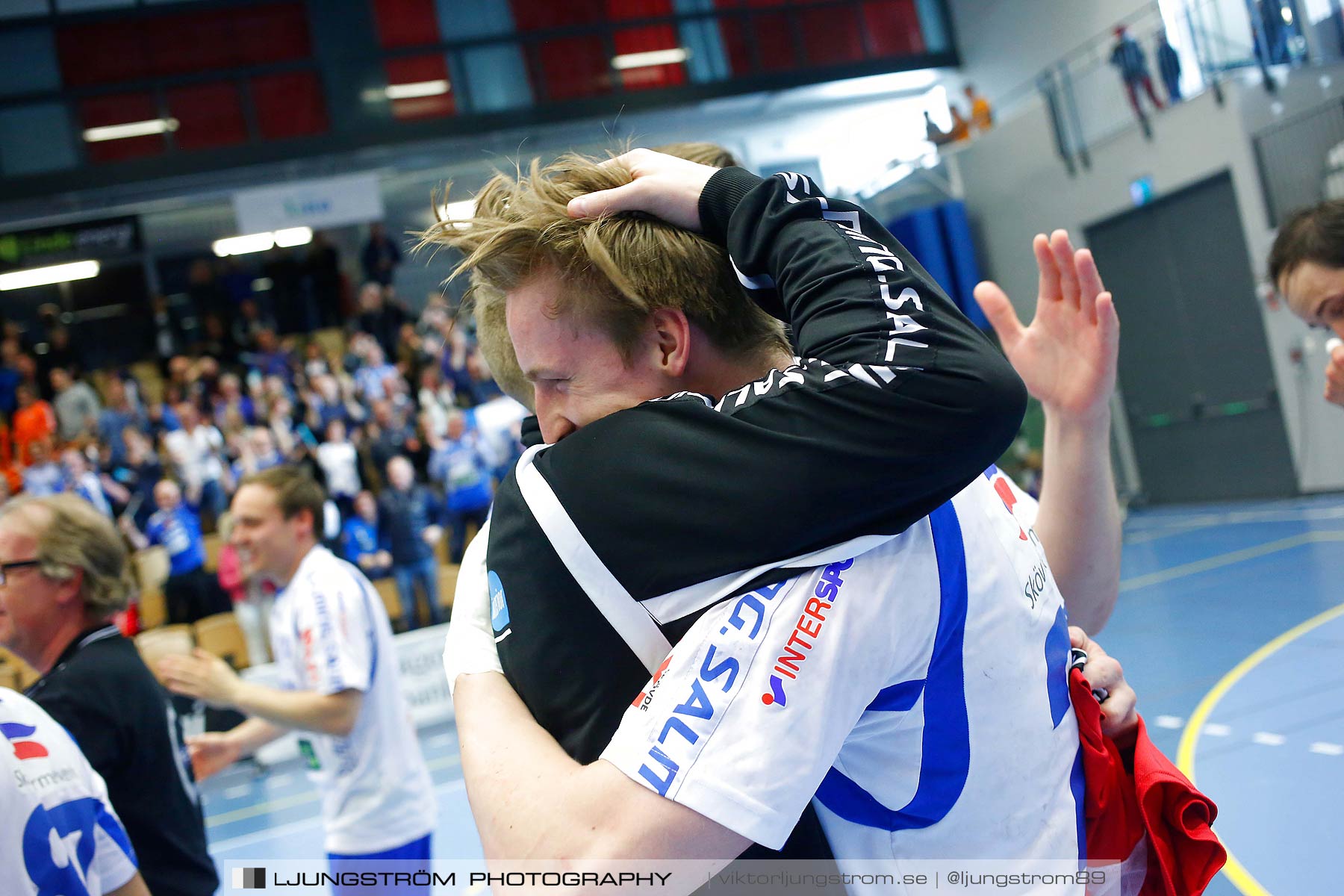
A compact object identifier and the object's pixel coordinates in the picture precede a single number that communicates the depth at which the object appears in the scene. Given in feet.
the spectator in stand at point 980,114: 56.75
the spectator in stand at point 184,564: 38.55
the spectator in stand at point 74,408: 47.09
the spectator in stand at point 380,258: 56.49
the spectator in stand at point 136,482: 41.96
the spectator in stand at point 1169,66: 43.68
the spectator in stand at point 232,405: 47.29
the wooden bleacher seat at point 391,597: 39.52
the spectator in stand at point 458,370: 50.37
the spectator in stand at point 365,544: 39.99
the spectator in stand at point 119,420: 45.50
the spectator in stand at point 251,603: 35.65
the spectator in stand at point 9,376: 47.88
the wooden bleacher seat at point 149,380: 53.26
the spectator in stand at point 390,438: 43.73
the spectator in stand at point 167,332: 53.98
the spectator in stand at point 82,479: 40.60
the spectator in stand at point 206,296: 55.06
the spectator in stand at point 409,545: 39.01
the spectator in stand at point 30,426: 44.88
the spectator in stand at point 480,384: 50.78
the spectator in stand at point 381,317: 53.93
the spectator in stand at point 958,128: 58.39
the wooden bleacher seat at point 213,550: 42.68
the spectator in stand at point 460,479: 42.63
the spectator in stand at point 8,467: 42.55
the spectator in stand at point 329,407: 46.73
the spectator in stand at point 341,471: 42.88
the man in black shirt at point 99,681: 8.78
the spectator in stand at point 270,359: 51.44
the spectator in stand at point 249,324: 53.62
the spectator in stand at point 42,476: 41.11
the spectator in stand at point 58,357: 49.70
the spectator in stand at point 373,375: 49.14
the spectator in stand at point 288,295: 54.70
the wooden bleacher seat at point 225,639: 36.27
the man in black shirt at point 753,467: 3.20
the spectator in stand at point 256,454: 43.55
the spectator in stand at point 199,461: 43.50
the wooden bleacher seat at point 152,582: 40.29
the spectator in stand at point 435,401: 46.32
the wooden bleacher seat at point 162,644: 33.14
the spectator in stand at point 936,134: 58.85
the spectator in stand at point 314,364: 49.40
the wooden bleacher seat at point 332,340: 55.47
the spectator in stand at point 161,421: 45.88
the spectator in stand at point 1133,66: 44.96
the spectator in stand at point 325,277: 55.16
